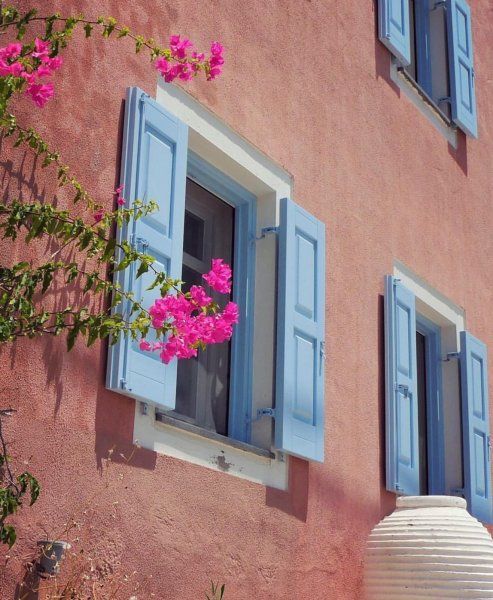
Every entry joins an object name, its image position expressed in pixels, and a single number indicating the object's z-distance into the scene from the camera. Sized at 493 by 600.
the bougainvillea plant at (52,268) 3.28
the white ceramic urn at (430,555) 4.94
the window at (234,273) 4.43
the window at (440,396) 6.16
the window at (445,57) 7.61
